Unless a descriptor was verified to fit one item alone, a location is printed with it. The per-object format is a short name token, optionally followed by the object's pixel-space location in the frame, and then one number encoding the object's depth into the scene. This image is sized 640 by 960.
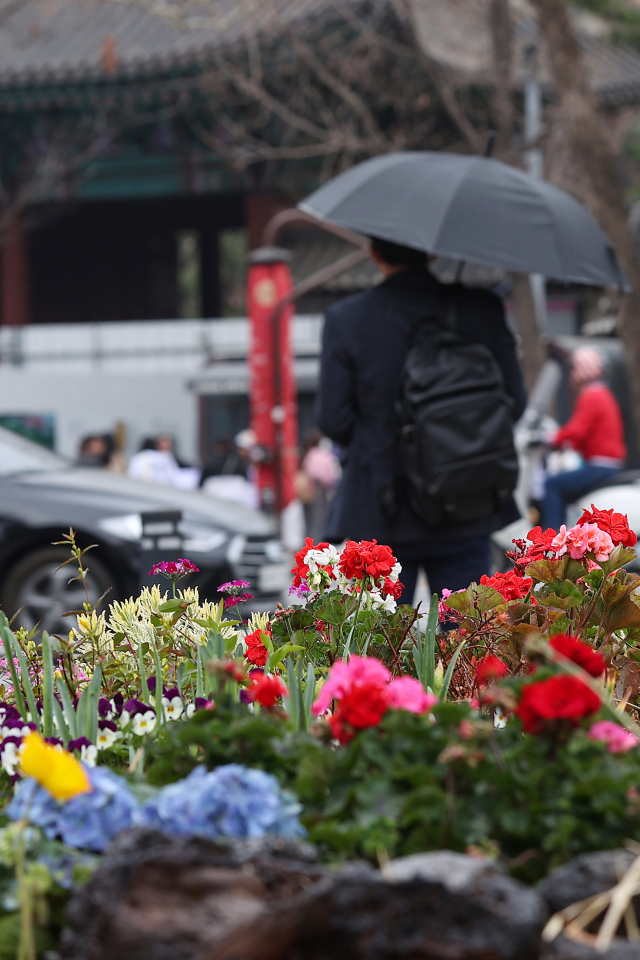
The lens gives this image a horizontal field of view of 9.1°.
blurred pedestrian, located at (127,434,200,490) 21.25
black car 11.82
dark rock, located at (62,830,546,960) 5.63
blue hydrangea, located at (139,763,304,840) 6.62
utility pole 24.45
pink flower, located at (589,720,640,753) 6.95
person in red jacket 14.64
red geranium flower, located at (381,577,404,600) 8.71
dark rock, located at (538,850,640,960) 6.20
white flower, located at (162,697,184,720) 8.34
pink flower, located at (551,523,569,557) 8.66
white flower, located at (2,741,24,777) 8.07
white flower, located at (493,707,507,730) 8.34
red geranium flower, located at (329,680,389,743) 7.24
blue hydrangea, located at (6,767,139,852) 6.63
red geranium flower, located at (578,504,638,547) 8.67
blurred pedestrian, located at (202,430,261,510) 21.96
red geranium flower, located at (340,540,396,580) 8.64
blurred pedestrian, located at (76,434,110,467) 23.02
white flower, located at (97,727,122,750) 8.25
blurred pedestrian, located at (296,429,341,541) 23.58
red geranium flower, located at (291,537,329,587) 8.71
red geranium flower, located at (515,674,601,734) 6.65
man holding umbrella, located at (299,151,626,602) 9.54
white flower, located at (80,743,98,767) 8.19
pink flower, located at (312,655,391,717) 7.54
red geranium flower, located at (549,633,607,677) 7.45
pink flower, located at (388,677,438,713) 7.49
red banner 25.39
